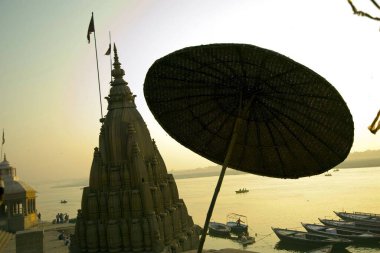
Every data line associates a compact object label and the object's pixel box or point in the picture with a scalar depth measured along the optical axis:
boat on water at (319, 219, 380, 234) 58.89
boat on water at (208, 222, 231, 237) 68.62
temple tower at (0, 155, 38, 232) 40.34
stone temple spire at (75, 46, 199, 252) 25.20
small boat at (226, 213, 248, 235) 68.29
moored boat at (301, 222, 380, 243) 55.31
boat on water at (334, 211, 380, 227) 60.25
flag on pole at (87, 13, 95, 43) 35.28
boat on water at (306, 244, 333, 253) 48.45
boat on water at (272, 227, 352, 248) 53.12
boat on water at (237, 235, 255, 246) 62.79
